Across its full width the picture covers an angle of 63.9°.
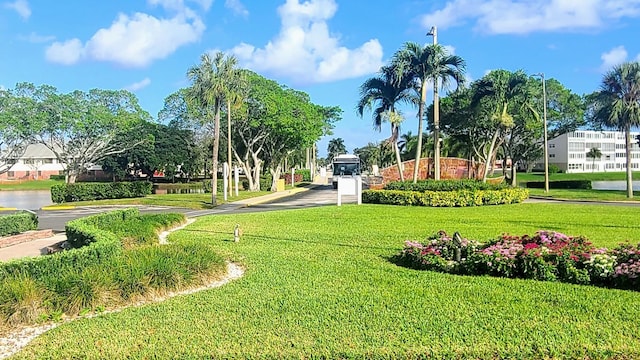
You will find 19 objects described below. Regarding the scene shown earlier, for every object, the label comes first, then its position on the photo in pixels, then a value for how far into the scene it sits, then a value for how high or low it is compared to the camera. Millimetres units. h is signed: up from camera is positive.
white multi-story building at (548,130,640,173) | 110125 +3665
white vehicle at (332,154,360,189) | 46844 +559
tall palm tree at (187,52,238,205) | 26328 +5007
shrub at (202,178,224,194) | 42594 -1021
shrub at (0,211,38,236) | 13789 -1301
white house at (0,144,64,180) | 90062 +1685
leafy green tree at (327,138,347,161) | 151375 +7782
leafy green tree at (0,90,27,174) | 40906 +4215
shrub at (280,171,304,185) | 64062 -589
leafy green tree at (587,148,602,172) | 111500 +3210
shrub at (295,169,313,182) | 76362 -220
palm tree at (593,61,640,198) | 28859 +3961
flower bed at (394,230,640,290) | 6957 -1320
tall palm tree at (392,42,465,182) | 23078 +4868
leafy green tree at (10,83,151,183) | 41812 +4798
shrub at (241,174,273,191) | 48469 -967
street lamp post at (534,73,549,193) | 35281 +128
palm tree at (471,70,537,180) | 29672 +4475
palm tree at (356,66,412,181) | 24750 +3712
